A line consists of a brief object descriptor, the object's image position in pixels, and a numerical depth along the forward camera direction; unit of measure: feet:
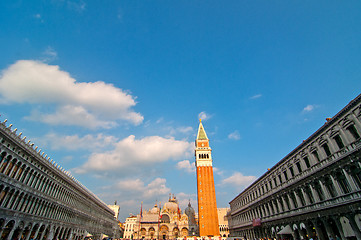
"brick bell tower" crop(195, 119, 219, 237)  221.52
